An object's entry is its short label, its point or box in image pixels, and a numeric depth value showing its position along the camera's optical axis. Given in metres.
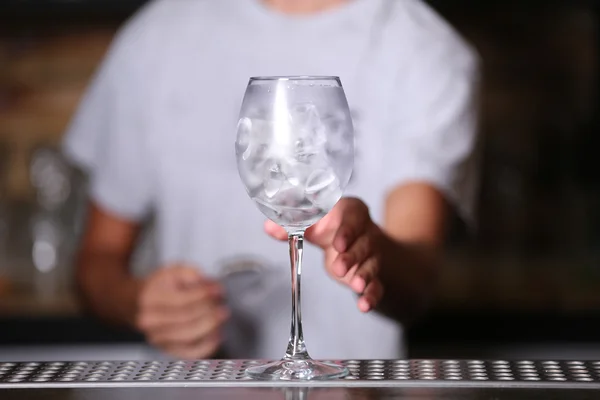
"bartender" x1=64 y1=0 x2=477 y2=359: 1.96
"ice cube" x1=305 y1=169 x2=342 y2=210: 1.06
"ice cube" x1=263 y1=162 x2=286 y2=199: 1.05
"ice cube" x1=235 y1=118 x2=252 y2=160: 1.07
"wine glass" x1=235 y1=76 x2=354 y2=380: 1.05
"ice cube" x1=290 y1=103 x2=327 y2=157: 1.05
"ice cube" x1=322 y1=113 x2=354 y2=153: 1.05
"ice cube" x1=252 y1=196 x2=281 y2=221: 1.07
